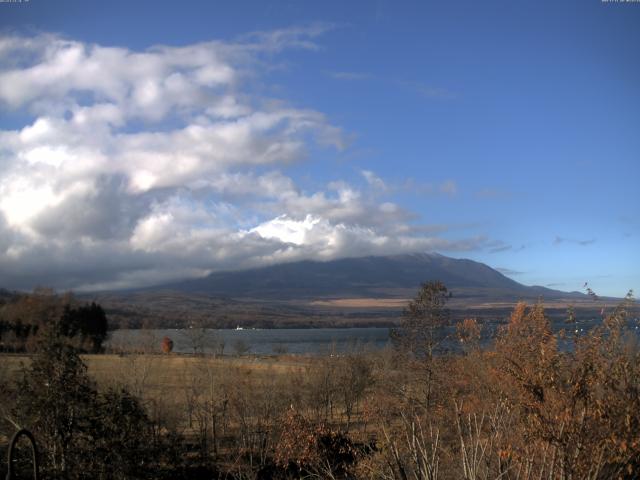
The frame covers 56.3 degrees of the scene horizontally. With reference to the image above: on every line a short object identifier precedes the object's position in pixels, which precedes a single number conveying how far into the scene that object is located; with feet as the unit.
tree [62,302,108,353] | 270.05
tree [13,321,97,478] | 50.65
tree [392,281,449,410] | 110.83
